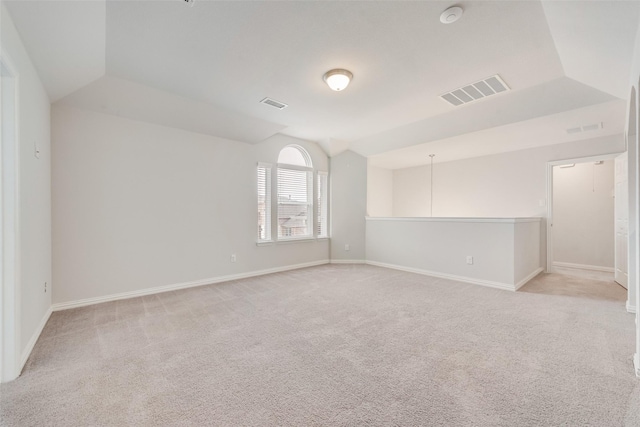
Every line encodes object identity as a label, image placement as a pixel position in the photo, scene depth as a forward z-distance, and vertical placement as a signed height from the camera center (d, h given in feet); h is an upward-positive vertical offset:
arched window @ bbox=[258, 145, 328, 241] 16.06 +0.85
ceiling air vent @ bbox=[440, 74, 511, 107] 10.00 +4.87
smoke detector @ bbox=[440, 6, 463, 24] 6.41 +4.89
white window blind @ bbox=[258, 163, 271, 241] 15.87 +0.61
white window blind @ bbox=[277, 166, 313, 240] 16.81 +0.62
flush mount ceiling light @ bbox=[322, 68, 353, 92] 9.18 +4.71
